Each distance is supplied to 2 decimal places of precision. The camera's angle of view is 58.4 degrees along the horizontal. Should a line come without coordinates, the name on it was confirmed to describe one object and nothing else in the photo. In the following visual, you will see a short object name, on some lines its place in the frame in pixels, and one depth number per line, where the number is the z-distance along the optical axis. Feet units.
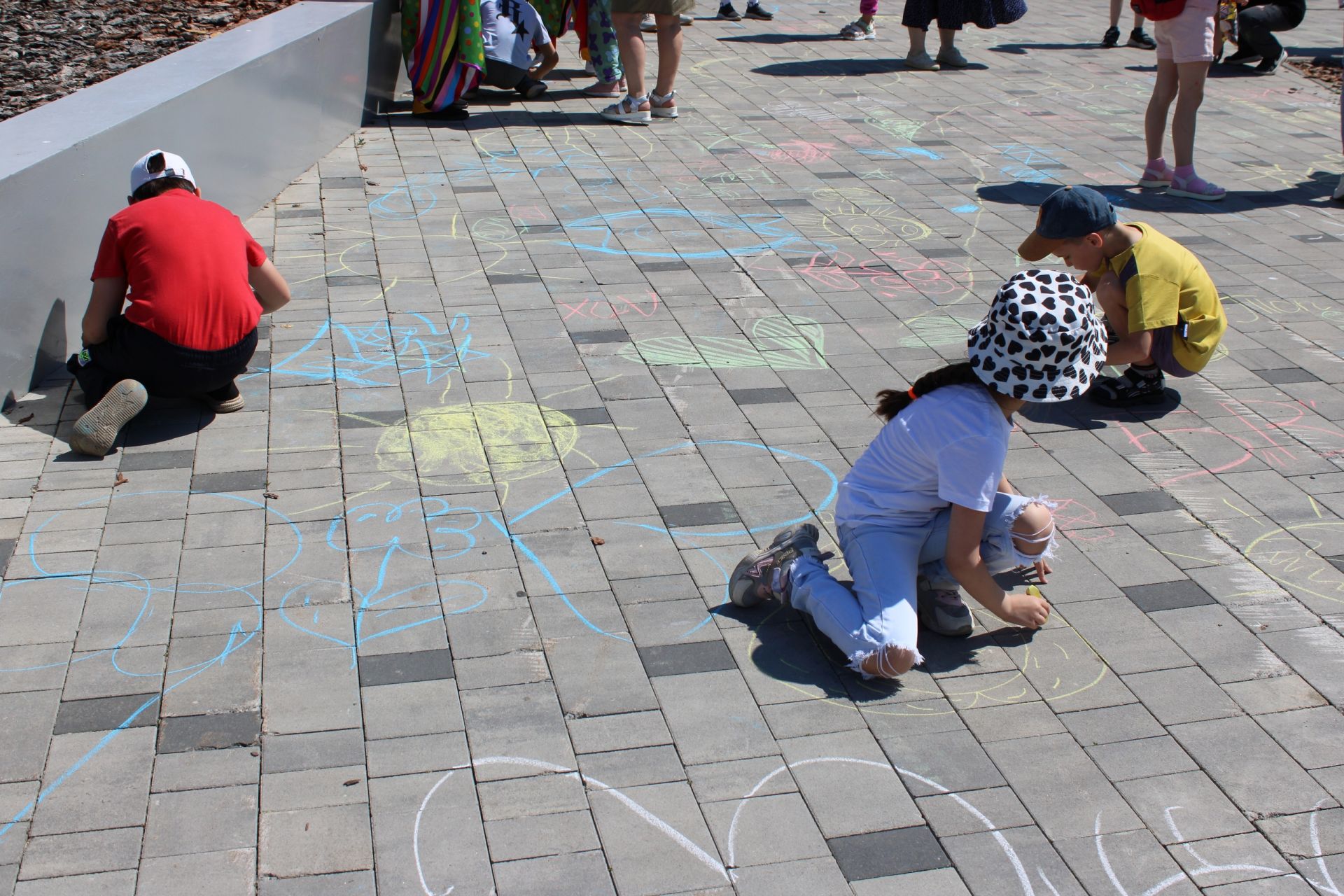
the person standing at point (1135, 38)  36.52
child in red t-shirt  13.46
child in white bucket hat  9.66
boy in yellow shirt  13.58
